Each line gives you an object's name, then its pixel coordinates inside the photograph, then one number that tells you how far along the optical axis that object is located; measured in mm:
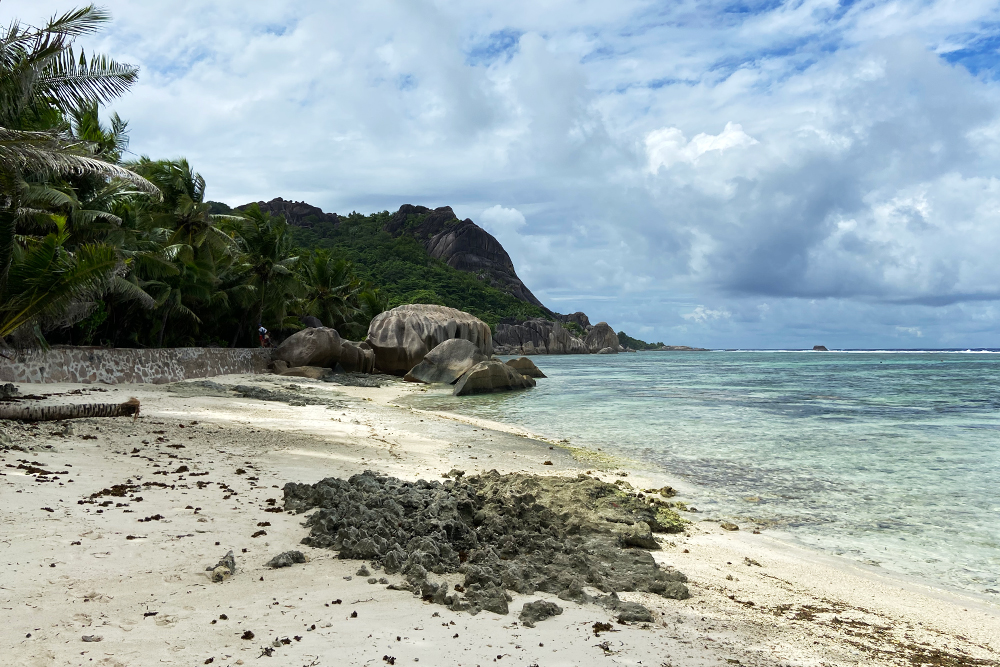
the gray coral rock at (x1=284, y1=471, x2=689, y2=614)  4266
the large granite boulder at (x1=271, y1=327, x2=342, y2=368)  27141
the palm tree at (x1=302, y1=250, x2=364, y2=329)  37094
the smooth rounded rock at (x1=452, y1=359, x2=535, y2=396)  22797
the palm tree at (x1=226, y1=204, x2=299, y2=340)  27641
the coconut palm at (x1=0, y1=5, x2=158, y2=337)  9969
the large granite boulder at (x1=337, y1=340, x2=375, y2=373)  28536
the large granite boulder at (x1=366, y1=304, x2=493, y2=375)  30516
